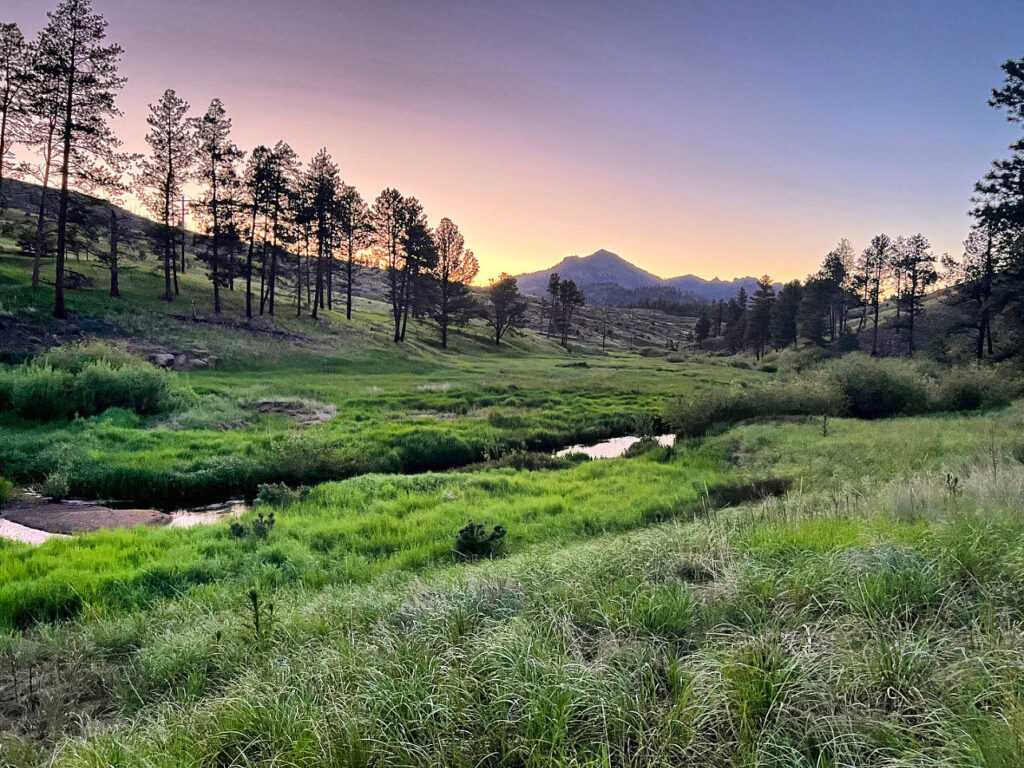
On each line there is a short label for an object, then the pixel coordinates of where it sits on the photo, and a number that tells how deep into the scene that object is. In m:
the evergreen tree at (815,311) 67.38
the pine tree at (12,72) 26.44
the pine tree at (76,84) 26.36
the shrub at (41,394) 15.85
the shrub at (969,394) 21.95
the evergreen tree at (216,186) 42.38
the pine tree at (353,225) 53.91
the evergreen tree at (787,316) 73.62
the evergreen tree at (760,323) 77.69
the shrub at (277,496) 11.62
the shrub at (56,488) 11.61
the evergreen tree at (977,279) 41.28
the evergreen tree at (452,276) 55.91
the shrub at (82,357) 19.14
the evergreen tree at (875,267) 64.19
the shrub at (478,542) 8.67
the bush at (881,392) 22.20
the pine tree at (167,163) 40.06
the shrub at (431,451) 16.53
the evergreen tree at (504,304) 67.56
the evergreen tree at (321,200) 50.41
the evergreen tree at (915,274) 58.62
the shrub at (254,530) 9.12
